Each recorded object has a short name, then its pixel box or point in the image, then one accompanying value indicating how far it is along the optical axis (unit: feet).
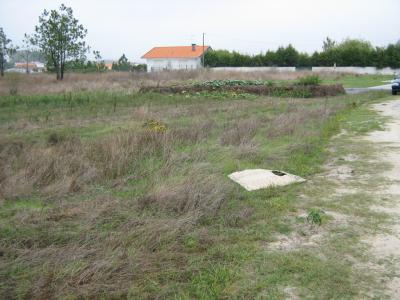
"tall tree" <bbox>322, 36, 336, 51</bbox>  276.10
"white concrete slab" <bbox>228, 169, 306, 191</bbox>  19.76
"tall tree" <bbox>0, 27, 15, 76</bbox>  109.50
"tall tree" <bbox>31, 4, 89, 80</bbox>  91.71
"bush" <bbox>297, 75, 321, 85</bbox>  77.92
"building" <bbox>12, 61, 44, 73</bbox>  293.23
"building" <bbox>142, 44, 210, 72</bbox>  221.25
